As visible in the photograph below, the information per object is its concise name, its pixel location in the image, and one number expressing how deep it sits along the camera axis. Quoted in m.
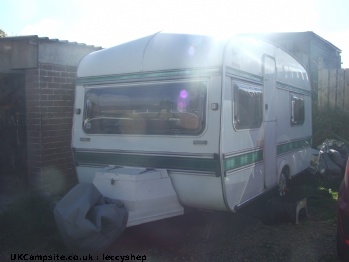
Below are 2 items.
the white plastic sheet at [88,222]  3.86
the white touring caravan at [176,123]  4.40
